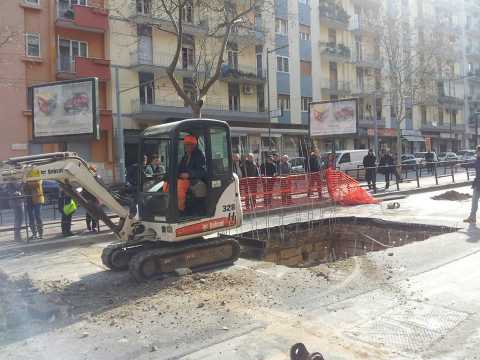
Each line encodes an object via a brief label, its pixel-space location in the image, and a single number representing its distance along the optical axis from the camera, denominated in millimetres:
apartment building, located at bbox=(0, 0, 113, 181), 25984
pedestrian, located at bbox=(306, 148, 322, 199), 15484
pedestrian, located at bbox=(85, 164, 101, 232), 11922
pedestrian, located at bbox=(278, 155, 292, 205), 14651
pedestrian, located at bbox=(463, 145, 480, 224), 10797
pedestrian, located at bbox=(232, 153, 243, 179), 15307
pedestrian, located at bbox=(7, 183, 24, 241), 10891
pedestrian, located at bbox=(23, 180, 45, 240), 11039
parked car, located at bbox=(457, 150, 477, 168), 41403
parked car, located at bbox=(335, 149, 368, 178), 29000
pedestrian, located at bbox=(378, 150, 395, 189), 20062
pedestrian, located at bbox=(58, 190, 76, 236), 11258
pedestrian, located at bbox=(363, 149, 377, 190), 19406
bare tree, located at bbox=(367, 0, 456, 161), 35062
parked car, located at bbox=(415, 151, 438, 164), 38712
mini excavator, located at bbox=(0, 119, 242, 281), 6805
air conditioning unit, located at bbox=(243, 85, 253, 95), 37031
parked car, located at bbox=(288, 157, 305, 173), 27519
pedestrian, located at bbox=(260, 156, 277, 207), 14219
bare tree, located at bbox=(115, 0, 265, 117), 20344
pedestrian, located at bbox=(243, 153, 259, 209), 13773
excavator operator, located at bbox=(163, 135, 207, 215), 6961
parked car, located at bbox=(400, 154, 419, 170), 22873
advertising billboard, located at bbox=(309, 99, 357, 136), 21141
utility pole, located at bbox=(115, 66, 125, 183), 26502
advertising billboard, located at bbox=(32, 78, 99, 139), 17453
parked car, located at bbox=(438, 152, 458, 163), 41656
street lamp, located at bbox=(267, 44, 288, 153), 34812
